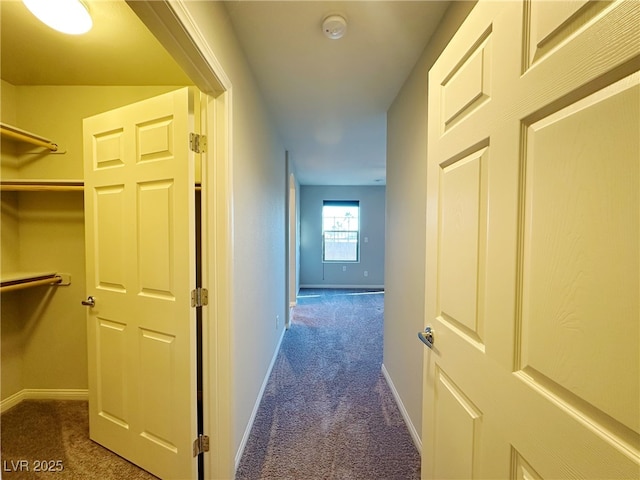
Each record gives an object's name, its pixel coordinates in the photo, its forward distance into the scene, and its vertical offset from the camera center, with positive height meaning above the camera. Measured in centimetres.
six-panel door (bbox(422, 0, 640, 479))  45 -1
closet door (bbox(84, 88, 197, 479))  137 -26
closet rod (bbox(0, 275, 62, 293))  175 -35
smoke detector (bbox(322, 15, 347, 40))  140 +109
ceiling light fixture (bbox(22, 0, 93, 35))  125 +104
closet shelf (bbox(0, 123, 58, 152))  175 +65
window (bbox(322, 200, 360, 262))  680 +8
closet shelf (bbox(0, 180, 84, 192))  189 +33
